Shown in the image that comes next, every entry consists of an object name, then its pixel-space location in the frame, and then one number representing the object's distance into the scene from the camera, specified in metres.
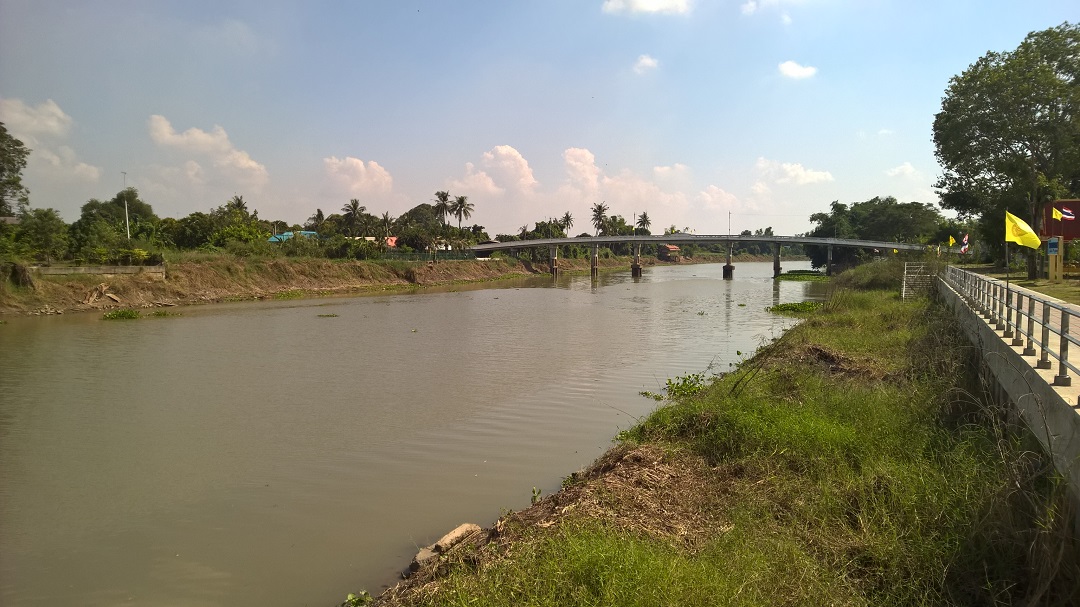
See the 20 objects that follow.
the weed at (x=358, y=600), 5.81
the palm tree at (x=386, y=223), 96.06
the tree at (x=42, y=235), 39.28
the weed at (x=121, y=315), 32.41
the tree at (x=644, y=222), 166.30
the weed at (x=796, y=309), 32.84
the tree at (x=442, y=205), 113.75
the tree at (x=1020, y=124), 30.92
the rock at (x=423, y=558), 6.13
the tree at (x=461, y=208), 115.06
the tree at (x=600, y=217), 149.12
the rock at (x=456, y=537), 6.35
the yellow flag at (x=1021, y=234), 13.93
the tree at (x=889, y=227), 85.88
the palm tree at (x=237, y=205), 86.11
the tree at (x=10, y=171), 39.19
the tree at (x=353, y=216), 97.25
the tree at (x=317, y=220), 107.15
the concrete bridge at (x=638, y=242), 87.56
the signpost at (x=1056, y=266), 26.00
